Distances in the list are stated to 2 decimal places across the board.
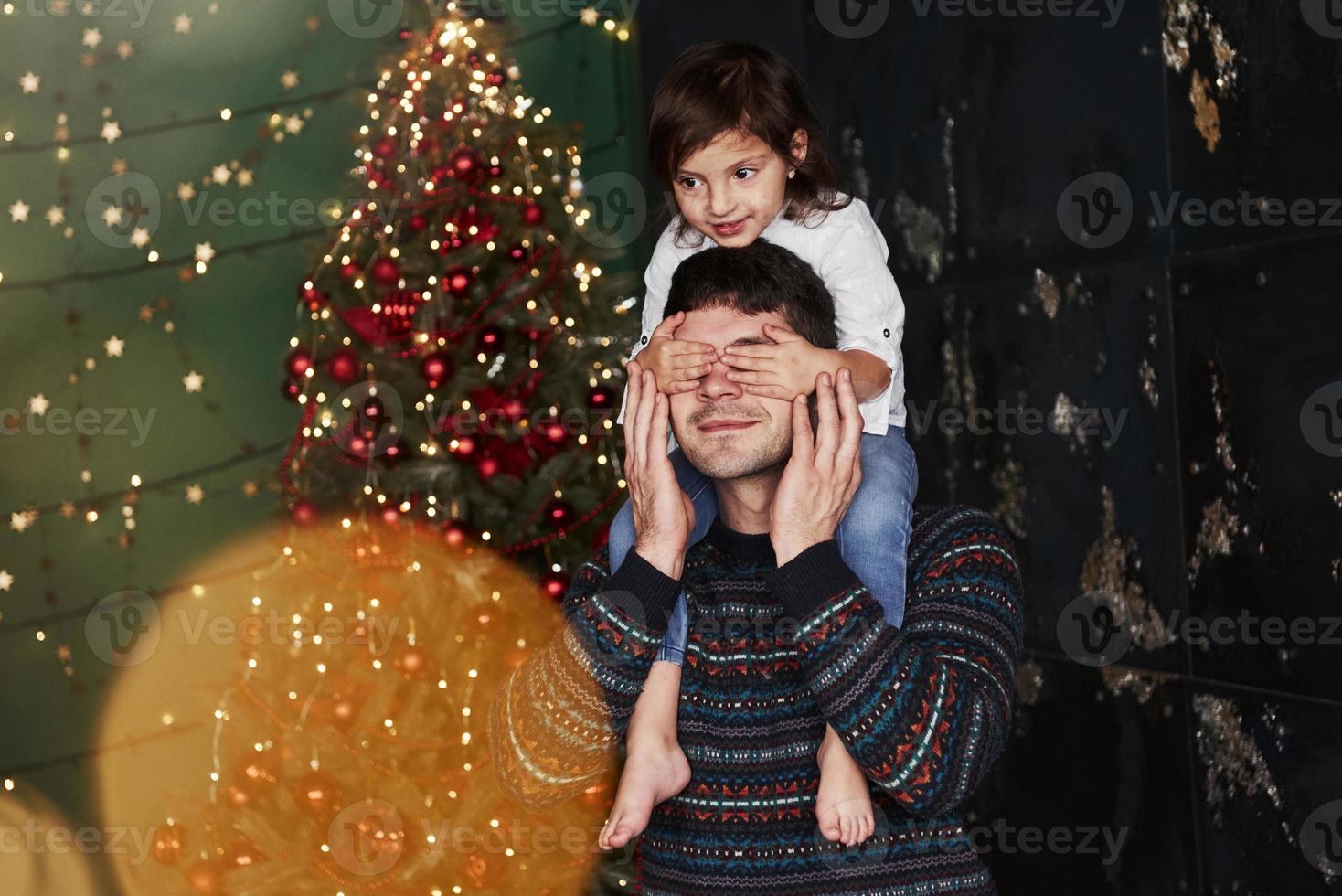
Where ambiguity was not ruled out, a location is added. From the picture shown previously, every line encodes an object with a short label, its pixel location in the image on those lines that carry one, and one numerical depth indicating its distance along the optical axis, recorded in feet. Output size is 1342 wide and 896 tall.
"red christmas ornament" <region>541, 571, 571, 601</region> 12.42
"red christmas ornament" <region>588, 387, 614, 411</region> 12.51
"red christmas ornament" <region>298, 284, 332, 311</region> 12.76
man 5.53
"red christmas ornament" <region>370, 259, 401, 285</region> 12.41
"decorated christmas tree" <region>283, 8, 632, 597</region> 12.45
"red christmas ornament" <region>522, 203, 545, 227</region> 12.63
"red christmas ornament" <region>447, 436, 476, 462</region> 12.36
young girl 6.54
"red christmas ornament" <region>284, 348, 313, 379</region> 12.67
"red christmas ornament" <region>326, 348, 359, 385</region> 12.37
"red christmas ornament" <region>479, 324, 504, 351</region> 12.49
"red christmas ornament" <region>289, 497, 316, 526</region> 12.46
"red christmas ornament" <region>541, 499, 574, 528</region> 12.58
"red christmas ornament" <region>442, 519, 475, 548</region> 12.18
